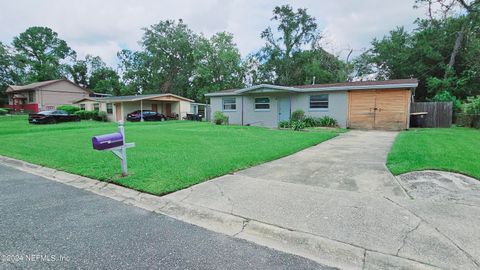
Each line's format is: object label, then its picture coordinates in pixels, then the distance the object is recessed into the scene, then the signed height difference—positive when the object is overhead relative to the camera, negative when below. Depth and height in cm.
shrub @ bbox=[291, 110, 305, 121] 1730 +6
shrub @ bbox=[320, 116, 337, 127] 1623 -39
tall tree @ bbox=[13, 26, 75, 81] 4734 +1421
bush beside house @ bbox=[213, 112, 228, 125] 2002 -21
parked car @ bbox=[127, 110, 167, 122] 2644 +8
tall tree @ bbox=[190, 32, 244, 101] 4006 +818
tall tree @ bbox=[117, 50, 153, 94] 4766 +780
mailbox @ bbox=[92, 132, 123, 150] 446 -44
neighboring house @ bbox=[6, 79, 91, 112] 3600 +335
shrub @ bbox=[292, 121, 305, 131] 1526 -55
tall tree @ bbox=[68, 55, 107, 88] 5347 +1030
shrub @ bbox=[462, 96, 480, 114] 1416 +47
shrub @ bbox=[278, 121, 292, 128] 1629 -52
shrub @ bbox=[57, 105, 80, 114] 2848 +92
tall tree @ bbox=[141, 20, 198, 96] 4622 +1158
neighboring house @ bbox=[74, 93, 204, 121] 2784 +142
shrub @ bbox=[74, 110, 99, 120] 2788 +32
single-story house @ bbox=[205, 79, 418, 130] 1470 +85
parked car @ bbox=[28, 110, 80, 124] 2134 +1
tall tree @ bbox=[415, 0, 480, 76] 2070 +834
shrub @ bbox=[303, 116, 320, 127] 1650 -39
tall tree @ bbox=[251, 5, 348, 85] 3457 +865
